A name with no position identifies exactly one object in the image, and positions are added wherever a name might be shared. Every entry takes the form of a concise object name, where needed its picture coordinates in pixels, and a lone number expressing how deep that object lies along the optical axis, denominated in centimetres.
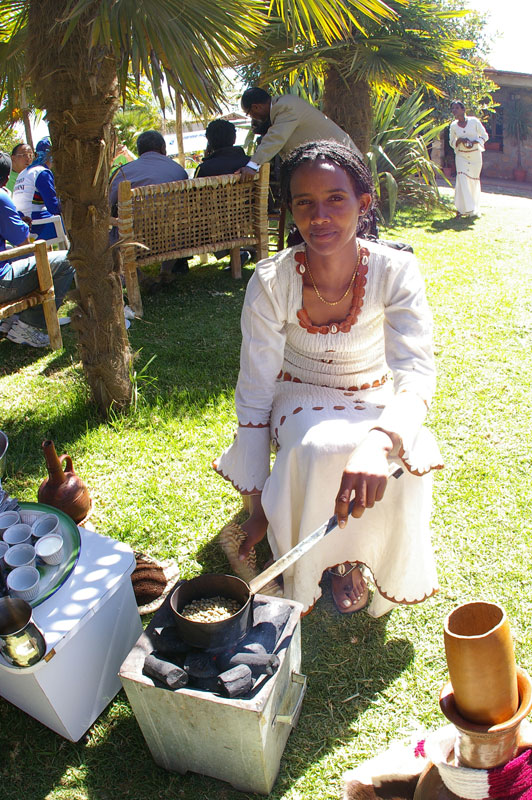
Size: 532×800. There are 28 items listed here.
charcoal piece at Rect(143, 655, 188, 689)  190
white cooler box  206
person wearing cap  704
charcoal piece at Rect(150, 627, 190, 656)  204
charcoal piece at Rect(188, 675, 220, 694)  193
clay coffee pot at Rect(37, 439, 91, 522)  268
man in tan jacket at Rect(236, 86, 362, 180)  619
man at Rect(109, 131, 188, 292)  679
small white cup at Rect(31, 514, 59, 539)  236
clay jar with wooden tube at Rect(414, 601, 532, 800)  115
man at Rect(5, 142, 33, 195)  791
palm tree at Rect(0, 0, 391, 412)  306
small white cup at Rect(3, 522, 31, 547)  231
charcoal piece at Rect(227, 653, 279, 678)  194
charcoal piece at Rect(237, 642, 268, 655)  201
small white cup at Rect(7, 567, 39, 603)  211
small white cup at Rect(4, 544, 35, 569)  221
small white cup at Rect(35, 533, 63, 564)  223
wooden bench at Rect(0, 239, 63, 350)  499
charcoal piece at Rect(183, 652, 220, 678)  195
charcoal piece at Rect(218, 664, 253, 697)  185
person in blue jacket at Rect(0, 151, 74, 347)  517
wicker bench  598
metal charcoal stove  188
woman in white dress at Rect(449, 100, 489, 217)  1069
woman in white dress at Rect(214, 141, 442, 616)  236
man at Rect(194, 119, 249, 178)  691
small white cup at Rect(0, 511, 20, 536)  238
